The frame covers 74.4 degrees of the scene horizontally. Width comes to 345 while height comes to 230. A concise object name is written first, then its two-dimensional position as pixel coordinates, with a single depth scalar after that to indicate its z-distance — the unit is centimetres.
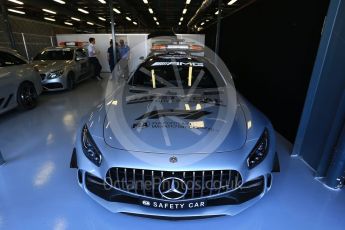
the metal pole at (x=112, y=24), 624
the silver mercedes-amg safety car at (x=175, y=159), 145
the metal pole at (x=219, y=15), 697
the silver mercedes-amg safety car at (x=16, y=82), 377
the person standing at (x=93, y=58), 802
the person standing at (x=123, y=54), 855
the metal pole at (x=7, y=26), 769
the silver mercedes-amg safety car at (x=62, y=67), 566
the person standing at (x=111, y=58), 804
